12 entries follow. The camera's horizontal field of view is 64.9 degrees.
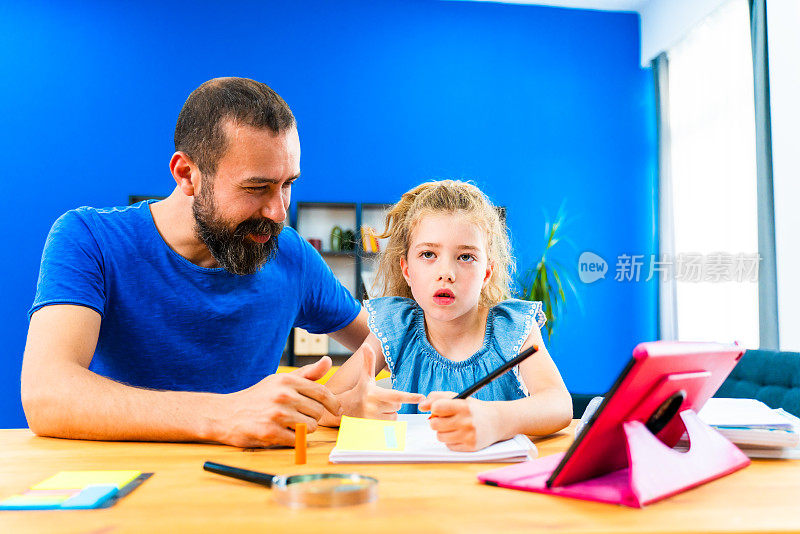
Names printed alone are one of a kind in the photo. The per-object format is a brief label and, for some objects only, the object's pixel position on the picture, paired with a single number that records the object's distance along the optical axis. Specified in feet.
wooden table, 1.88
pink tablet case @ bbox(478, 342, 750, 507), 2.08
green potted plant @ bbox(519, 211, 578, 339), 15.06
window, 12.88
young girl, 4.69
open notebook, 2.82
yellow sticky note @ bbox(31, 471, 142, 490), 2.36
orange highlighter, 2.81
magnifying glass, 2.06
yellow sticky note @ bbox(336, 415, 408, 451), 2.99
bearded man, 4.41
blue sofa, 5.63
